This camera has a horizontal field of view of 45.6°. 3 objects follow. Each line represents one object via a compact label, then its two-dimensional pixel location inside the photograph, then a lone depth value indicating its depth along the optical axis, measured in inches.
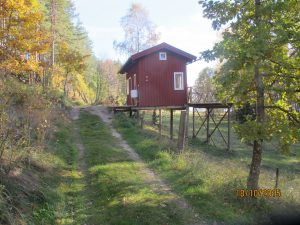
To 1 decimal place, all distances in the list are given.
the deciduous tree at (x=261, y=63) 364.2
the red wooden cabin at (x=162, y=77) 981.2
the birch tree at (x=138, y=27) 1545.3
